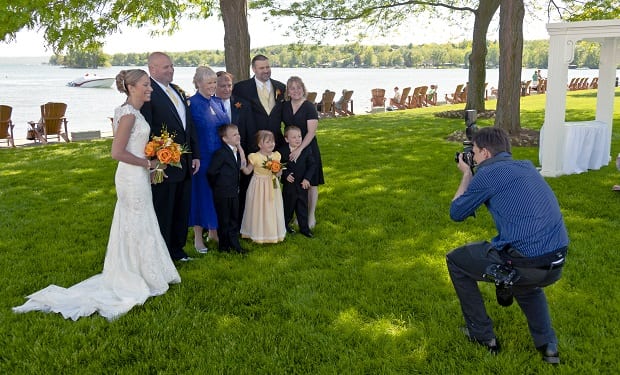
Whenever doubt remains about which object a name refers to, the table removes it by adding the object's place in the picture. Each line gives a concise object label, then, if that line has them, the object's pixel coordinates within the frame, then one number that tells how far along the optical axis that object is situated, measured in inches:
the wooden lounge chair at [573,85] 1891.0
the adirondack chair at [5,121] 633.0
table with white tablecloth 423.8
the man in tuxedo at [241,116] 255.0
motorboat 2974.9
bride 201.5
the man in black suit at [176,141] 221.5
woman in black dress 273.9
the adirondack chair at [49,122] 688.4
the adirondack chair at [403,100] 1250.6
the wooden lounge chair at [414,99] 1290.6
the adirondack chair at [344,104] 1050.1
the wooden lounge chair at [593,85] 1999.8
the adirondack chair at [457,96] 1366.4
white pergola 400.5
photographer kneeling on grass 148.0
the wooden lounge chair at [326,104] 1017.0
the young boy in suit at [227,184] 253.3
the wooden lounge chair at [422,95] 1304.3
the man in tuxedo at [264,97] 274.1
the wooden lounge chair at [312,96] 961.1
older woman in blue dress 246.1
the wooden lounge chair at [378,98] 1206.9
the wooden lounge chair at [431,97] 1364.4
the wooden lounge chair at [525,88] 1619.1
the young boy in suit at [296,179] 278.3
